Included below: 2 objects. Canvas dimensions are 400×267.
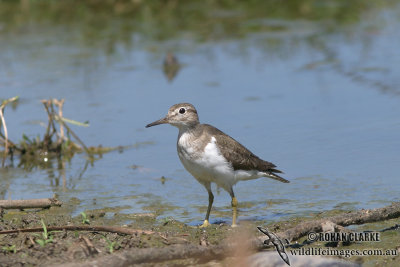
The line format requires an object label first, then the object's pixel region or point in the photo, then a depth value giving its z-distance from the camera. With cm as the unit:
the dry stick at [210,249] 1097
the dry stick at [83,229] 1276
